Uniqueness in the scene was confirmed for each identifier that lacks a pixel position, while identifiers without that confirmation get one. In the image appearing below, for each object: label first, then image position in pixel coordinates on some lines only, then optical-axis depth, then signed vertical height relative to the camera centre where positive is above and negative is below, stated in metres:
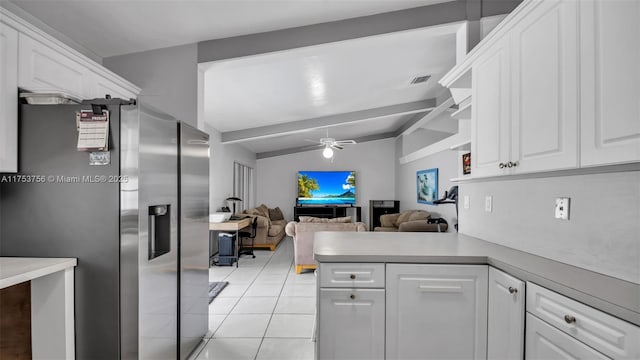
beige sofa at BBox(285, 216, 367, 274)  4.61 -0.84
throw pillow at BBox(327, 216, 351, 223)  4.91 -0.66
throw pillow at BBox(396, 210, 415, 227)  7.00 -0.84
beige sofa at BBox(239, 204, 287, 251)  6.38 -1.14
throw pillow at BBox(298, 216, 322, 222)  4.91 -0.64
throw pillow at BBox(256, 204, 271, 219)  7.60 -0.79
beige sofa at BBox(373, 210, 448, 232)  5.33 -0.82
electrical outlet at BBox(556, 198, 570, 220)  1.49 -0.13
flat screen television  9.26 -0.23
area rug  3.64 -1.40
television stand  9.04 -0.92
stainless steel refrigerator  1.66 -0.20
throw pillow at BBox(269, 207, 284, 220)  8.62 -0.97
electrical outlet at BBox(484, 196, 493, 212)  2.13 -0.15
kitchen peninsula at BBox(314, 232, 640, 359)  1.62 -0.66
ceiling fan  6.49 +0.79
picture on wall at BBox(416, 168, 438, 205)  6.27 -0.08
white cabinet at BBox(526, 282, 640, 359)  0.91 -0.49
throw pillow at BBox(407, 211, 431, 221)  6.37 -0.73
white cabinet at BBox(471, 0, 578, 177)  1.26 +0.43
